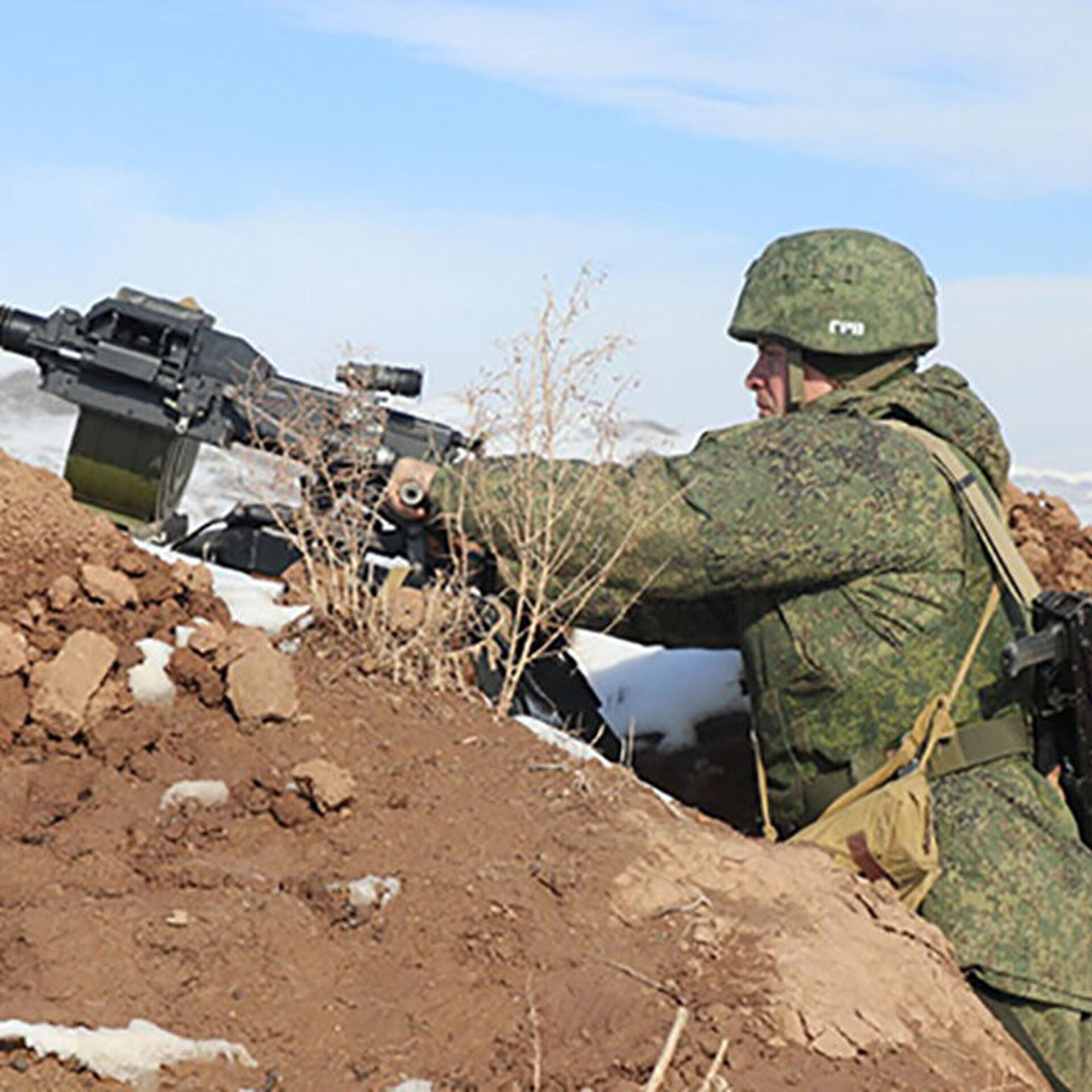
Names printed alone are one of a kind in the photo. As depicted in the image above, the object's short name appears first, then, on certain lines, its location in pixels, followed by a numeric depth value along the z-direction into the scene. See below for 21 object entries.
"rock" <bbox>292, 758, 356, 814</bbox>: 3.50
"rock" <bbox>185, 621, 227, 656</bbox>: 3.88
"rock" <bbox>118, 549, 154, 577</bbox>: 4.14
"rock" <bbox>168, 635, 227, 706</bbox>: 3.83
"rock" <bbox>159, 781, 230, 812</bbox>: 3.55
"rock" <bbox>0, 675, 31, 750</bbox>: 3.66
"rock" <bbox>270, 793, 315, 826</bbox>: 3.50
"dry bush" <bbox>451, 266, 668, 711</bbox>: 4.33
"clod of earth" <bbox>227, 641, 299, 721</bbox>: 3.79
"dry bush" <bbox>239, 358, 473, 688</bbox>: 4.19
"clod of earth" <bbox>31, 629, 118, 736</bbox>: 3.68
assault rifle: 4.27
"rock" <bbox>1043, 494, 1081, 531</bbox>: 6.71
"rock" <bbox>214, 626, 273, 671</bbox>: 3.88
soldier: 4.17
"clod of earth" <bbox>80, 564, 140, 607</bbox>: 3.99
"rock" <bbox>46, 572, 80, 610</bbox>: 3.95
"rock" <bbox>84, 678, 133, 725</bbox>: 3.73
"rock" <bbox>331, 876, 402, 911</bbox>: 3.20
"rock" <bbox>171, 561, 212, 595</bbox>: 4.21
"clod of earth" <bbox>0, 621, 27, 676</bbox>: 3.71
